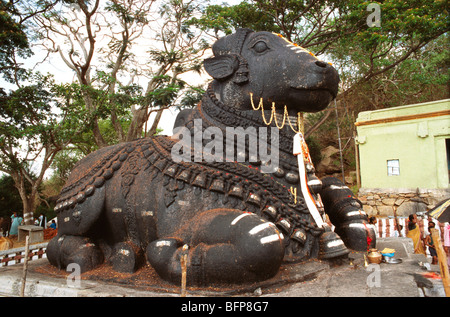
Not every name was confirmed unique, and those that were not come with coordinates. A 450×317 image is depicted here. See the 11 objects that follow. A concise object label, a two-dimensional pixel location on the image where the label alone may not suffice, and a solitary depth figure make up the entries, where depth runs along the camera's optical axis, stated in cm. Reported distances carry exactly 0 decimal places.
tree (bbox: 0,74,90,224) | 1147
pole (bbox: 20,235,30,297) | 295
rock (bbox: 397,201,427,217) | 1429
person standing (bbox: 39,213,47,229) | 1643
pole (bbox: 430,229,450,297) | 224
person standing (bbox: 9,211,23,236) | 1538
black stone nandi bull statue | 309
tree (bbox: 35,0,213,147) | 1294
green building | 1415
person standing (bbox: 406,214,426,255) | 725
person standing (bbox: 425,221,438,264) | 554
